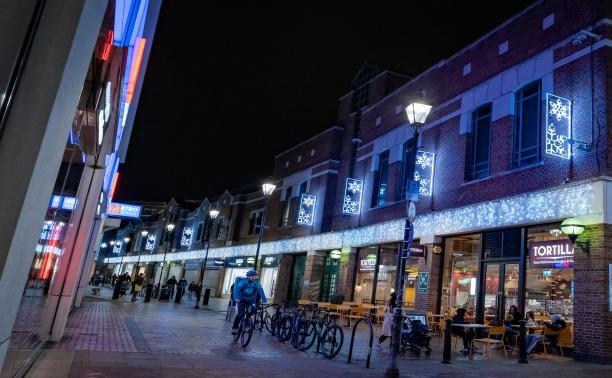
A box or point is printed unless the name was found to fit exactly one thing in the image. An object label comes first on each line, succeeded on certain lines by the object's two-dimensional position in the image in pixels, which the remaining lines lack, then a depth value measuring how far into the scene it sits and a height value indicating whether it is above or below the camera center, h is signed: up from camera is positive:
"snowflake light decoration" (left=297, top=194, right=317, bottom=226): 28.47 +5.42
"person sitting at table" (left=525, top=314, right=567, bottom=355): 12.35 -0.04
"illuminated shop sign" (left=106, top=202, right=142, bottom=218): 44.16 +5.92
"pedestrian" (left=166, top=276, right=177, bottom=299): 28.88 -0.27
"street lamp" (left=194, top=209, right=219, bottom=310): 22.52 +2.88
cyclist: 11.25 -0.06
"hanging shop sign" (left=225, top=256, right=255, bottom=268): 36.59 +2.25
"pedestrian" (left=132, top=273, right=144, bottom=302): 25.02 -0.61
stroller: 11.66 -0.55
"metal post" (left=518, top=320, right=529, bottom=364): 10.77 -0.36
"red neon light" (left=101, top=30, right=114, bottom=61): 4.67 +2.32
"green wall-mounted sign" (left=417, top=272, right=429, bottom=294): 17.64 +1.29
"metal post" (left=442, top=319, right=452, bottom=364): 10.34 -0.50
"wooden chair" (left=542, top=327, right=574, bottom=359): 12.39 +0.03
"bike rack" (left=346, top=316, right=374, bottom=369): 8.99 -0.87
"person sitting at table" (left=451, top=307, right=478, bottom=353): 12.30 -0.23
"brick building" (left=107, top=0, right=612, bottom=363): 12.65 +4.99
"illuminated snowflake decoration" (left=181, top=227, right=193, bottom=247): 52.22 +5.02
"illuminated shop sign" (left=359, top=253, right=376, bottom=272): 22.27 +2.19
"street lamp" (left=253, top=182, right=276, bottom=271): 18.50 +4.18
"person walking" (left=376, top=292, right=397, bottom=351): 12.38 -0.39
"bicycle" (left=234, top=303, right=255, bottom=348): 10.52 -0.82
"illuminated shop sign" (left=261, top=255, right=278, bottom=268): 32.19 +2.29
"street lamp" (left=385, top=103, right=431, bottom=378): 8.39 +1.43
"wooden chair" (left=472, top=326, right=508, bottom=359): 11.61 -0.09
